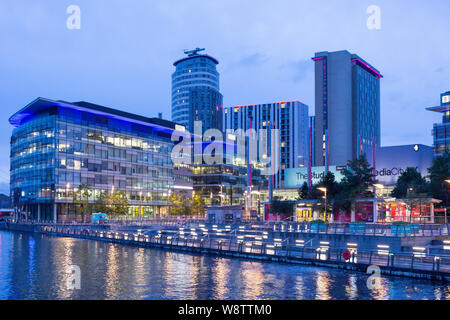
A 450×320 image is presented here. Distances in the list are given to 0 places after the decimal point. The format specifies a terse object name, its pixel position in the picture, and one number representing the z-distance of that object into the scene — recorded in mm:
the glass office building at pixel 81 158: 113688
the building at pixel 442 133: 122750
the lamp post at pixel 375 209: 68938
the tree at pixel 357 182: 71938
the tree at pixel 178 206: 133625
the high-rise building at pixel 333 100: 190875
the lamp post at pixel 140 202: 133625
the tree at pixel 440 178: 74625
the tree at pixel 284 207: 82625
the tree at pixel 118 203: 114006
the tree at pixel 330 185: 79669
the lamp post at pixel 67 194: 113375
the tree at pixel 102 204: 110456
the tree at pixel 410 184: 79150
